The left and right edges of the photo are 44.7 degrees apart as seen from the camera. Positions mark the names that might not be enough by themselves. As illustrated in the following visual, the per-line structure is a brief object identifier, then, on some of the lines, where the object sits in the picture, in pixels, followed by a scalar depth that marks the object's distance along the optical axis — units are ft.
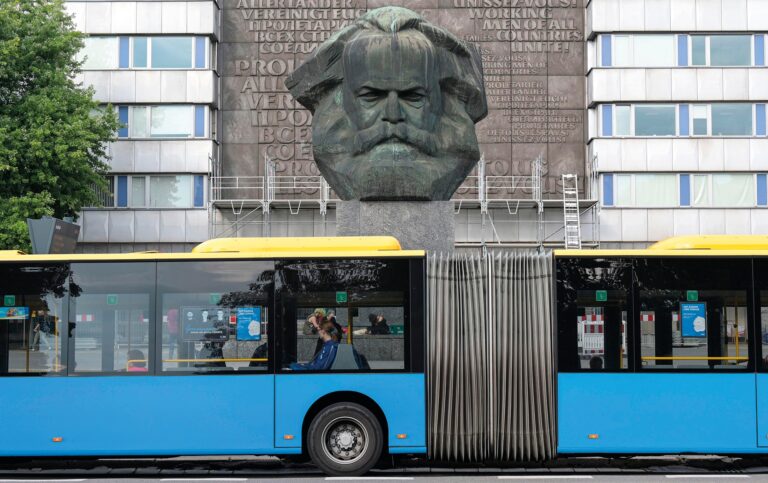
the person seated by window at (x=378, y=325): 33.99
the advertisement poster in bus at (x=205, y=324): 33.99
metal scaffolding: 118.83
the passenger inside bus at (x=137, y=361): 34.17
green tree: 95.14
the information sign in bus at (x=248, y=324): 34.12
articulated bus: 33.83
